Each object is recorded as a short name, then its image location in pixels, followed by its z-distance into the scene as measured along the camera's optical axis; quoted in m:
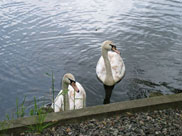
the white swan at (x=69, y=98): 5.30
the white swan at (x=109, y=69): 7.29
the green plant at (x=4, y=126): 3.87
